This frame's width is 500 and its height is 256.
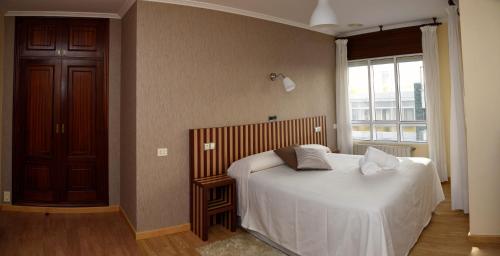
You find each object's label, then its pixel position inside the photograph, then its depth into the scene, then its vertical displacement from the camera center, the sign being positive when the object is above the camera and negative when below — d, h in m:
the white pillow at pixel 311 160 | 3.31 -0.27
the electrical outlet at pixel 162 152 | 3.17 -0.15
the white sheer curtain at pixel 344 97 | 5.35 +0.72
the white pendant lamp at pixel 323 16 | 2.58 +1.08
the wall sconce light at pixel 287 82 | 4.09 +0.77
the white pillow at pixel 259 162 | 3.31 -0.29
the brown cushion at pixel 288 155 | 3.42 -0.22
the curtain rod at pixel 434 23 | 4.52 +1.74
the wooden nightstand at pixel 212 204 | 3.03 -0.73
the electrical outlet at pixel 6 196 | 3.79 -0.72
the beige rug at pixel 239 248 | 2.71 -1.07
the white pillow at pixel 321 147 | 4.21 -0.16
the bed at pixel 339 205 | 2.14 -0.60
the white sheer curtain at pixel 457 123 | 3.42 +0.14
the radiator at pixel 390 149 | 4.89 -0.23
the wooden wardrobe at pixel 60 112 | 3.79 +0.36
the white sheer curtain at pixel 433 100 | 4.55 +0.54
